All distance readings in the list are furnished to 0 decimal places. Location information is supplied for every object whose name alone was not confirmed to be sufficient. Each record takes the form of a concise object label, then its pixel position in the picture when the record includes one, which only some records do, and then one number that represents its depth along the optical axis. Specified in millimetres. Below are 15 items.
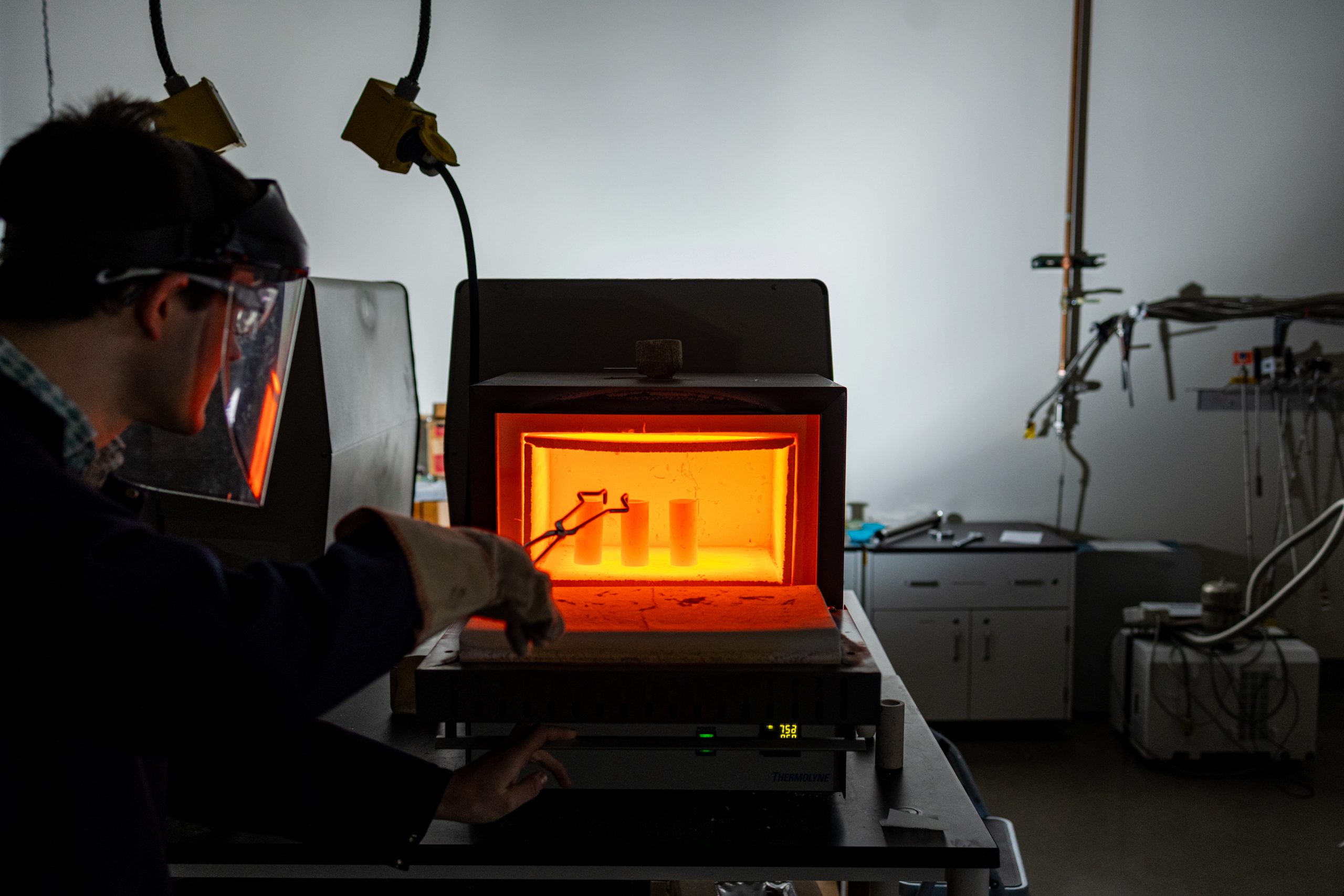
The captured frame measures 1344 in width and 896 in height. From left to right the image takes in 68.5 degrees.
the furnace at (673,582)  1036
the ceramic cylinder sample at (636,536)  1376
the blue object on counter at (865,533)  3246
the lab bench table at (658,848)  1035
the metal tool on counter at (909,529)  3258
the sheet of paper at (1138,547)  3396
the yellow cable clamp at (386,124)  1282
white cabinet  3180
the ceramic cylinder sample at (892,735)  1185
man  593
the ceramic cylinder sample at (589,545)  1375
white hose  2195
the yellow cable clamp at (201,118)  1291
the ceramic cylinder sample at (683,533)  1382
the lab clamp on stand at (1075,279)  3408
